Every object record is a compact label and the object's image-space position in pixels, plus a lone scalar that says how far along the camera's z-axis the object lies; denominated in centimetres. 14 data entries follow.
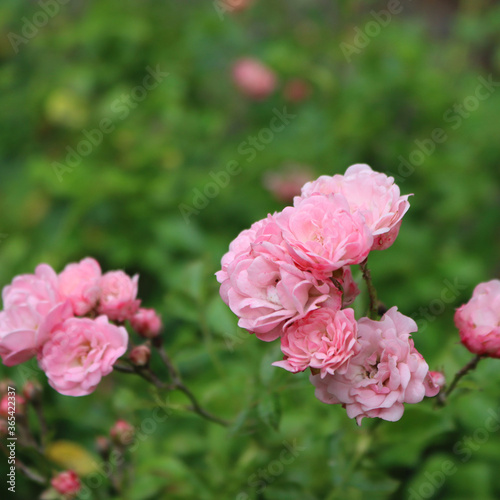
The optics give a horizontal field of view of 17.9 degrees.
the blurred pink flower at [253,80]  148
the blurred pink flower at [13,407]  72
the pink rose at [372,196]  61
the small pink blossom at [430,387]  61
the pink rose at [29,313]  64
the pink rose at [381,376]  60
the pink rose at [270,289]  59
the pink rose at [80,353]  64
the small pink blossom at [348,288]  61
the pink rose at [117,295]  67
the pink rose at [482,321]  63
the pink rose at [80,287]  66
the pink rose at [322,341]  59
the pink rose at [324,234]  59
